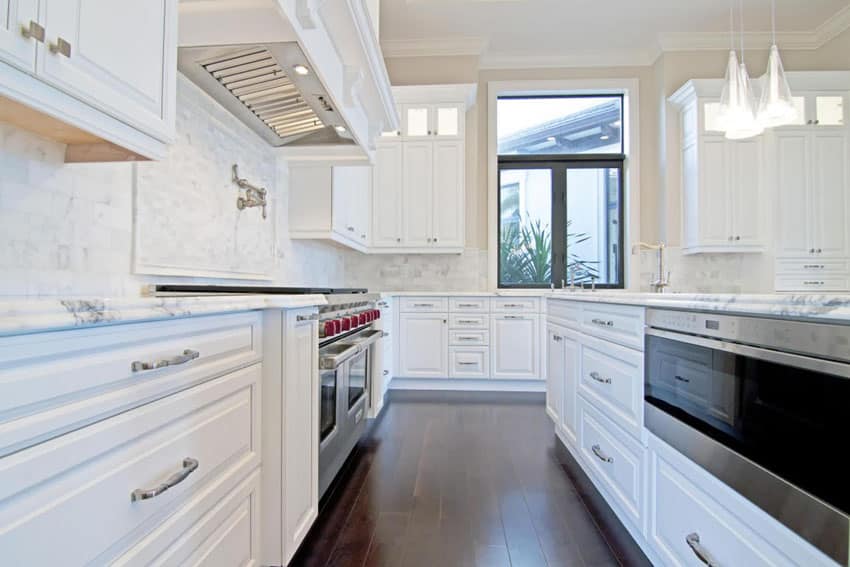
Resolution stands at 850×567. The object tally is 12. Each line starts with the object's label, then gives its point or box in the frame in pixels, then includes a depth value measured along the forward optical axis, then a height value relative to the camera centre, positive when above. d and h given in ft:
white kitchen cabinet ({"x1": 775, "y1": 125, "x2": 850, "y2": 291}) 12.03 +2.65
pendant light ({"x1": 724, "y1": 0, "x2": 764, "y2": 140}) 7.26 +3.34
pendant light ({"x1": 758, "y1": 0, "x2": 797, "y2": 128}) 7.02 +3.35
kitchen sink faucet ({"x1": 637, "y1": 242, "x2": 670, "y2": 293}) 6.84 +0.19
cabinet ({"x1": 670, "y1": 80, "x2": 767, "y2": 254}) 12.26 +3.16
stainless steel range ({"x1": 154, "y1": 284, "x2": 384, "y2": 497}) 5.38 -1.18
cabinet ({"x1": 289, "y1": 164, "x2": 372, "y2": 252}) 9.50 +2.03
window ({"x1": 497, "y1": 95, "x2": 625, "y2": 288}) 14.61 +3.15
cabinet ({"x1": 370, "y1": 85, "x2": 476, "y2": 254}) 13.15 +3.70
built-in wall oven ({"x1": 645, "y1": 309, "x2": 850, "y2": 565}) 2.32 -0.85
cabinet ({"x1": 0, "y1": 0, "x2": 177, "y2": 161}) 2.33 +1.42
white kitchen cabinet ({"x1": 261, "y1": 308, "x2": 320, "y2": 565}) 4.03 -1.50
